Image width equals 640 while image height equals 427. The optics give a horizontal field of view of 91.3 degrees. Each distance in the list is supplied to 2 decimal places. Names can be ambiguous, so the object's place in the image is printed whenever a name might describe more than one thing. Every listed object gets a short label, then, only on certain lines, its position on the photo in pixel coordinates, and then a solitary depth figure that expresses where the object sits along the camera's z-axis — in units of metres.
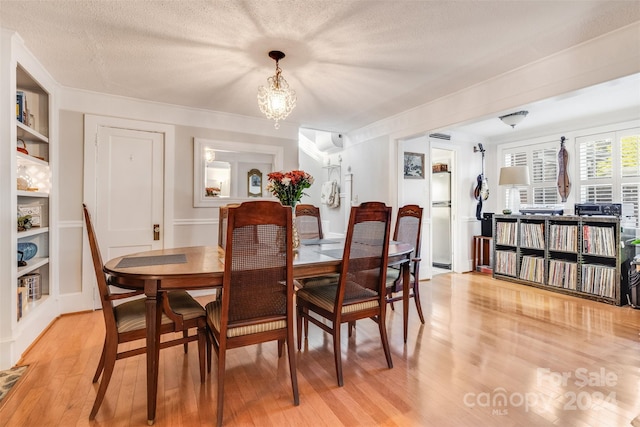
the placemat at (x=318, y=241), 2.94
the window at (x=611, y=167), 3.95
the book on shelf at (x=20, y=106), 2.59
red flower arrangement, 2.35
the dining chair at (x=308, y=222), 3.50
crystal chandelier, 2.52
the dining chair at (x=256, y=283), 1.60
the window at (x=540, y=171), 4.75
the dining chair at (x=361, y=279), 2.03
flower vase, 2.49
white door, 3.48
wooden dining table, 1.66
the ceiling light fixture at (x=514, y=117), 3.46
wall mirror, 3.99
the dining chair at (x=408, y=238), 2.82
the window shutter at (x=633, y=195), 3.92
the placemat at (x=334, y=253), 2.22
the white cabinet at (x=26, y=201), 2.23
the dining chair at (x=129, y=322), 1.68
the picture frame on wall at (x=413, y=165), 4.59
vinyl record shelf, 3.61
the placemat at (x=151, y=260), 1.91
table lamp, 4.63
